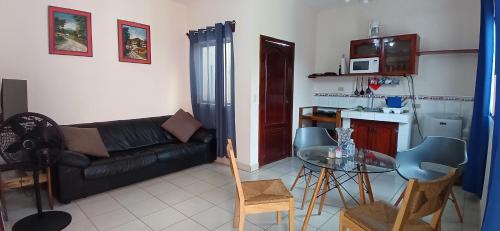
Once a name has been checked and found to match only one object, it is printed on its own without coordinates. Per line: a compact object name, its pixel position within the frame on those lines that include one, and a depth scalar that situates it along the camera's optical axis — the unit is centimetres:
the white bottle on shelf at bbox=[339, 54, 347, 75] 446
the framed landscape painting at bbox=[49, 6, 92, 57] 321
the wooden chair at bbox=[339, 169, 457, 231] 133
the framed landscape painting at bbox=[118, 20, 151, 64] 382
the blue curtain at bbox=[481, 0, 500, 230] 86
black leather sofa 275
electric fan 210
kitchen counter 371
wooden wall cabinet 377
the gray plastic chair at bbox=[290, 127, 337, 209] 321
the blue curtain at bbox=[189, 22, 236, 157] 389
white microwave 403
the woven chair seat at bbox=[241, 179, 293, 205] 199
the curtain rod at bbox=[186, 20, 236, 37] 376
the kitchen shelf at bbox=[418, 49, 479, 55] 346
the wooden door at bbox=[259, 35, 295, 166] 394
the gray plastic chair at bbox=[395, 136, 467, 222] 263
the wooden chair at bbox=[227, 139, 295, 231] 192
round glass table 213
